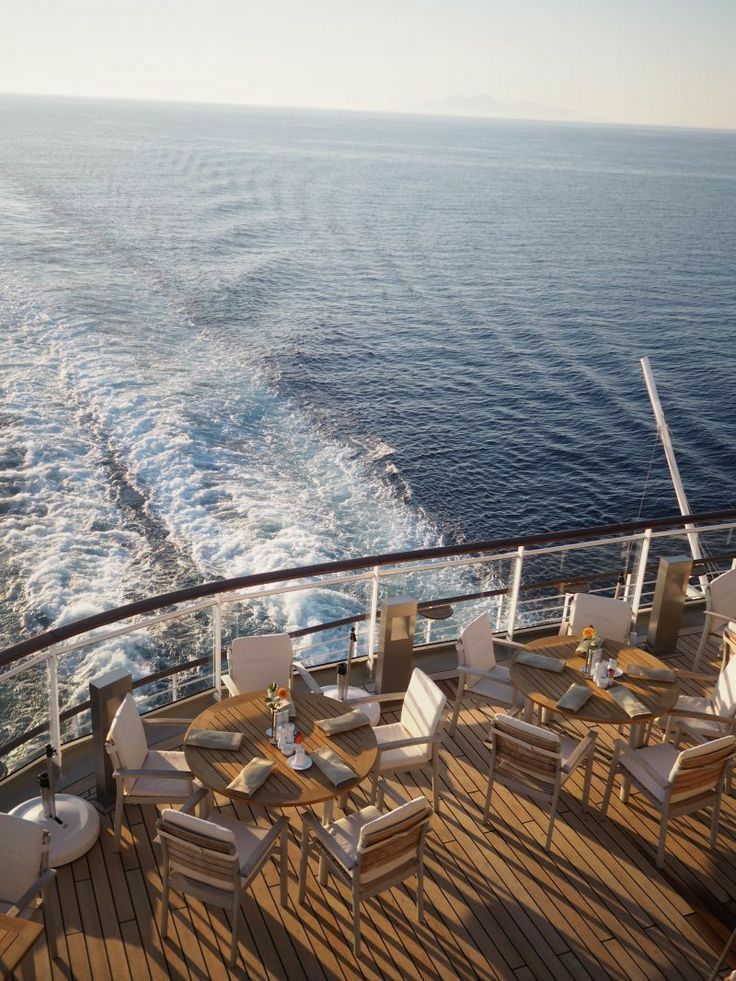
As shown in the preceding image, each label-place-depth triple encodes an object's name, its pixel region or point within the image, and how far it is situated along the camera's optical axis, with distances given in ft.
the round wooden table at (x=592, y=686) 18.28
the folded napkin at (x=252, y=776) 15.12
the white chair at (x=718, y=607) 23.63
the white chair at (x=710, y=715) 18.97
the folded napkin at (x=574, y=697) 18.39
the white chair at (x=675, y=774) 16.31
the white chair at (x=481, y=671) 20.43
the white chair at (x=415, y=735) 17.40
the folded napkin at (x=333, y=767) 15.57
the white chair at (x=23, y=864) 13.10
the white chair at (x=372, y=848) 13.76
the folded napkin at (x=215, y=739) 16.34
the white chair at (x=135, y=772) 15.89
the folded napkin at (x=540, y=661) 19.79
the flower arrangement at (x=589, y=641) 19.76
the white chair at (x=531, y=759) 16.44
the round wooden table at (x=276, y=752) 15.24
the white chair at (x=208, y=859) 13.35
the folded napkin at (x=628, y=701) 18.29
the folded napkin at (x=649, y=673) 19.52
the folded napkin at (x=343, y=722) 17.07
